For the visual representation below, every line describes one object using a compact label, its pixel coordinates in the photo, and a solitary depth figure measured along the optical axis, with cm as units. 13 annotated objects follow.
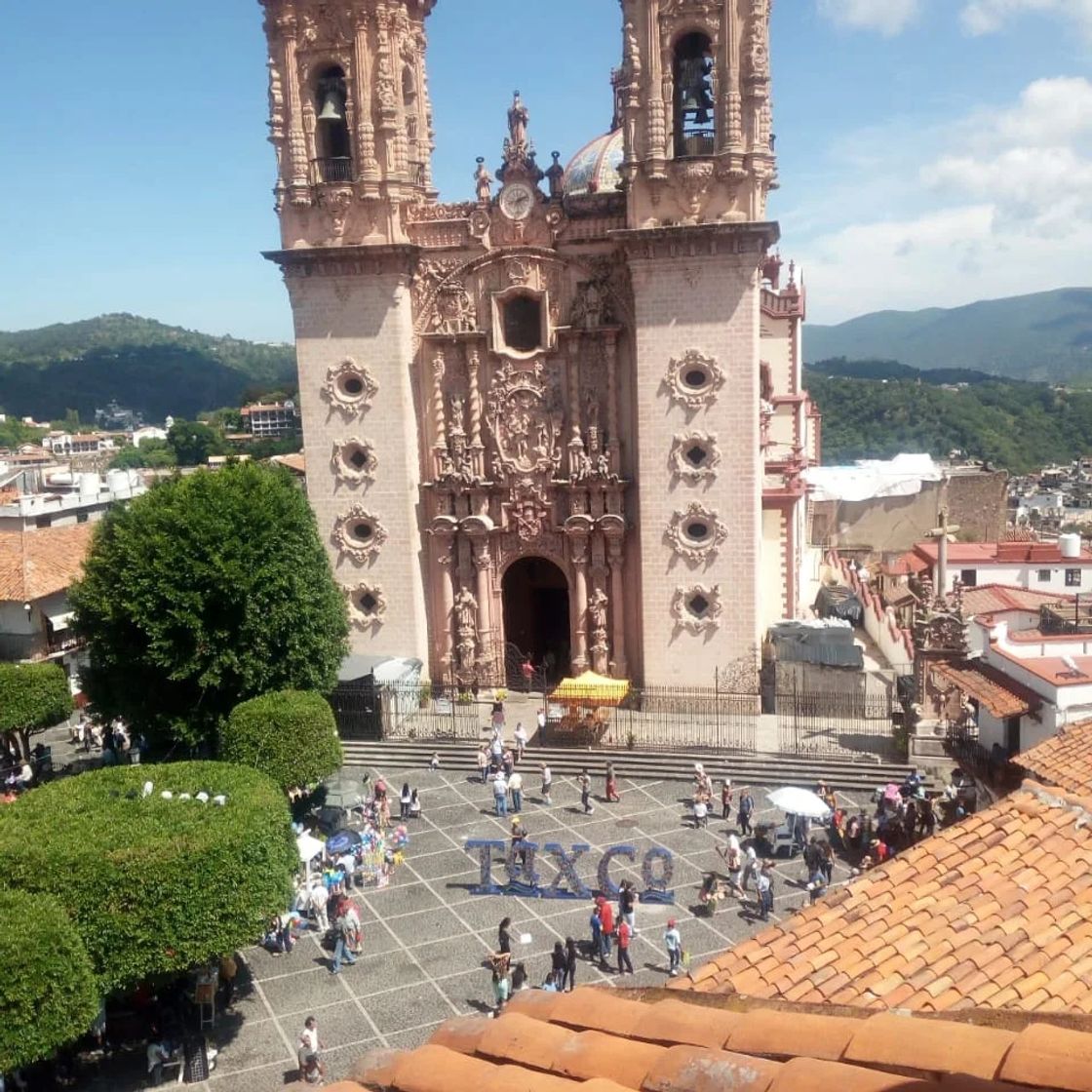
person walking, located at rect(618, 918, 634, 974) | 1744
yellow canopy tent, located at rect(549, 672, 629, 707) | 2800
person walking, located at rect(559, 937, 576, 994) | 1673
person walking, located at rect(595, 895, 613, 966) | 1791
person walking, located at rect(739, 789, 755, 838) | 2264
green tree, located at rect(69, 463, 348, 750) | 2417
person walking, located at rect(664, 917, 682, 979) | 1742
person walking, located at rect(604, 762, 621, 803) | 2503
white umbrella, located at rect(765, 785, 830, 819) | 2088
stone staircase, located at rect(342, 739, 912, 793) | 2548
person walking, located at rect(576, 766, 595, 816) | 2434
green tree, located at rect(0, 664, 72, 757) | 2689
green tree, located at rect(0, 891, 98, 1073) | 1305
